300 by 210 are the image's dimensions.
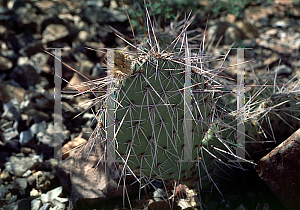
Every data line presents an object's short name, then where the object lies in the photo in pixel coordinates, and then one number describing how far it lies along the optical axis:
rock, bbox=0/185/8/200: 1.66
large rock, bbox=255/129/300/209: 1.36
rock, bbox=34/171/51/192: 1.76
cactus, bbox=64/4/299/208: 1.31
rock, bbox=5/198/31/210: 1.59
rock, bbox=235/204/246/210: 1.47
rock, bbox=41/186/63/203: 1.66
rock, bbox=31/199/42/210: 1.60
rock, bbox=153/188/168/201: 1.61
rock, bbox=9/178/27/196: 1.73
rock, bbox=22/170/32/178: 1.83
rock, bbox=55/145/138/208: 1.62
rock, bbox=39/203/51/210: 1.58
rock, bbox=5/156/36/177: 1.85
